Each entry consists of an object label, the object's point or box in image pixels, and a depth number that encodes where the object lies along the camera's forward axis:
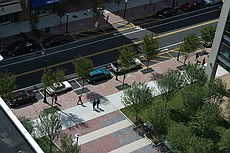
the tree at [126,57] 67.69
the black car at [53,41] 75.56
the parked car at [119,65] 71.37
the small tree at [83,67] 64.88
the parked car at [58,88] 65.75
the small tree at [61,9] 79.00
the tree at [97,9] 80.62
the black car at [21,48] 72.50
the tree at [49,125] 53.04
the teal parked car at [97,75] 69.31
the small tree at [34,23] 75.69
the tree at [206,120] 57.53
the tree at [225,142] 54.28
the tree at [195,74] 64.25
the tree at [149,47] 70.44
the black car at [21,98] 63.12
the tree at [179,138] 53.16
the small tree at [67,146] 50.94
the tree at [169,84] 61.66
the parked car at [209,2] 92.19
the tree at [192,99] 59.84
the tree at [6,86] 58.66
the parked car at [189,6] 89.88
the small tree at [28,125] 52.59
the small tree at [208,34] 76.38
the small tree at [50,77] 62.09
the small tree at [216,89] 62.53
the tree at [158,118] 57.12
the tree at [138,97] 59.62
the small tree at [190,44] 72.06
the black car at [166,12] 86.61
